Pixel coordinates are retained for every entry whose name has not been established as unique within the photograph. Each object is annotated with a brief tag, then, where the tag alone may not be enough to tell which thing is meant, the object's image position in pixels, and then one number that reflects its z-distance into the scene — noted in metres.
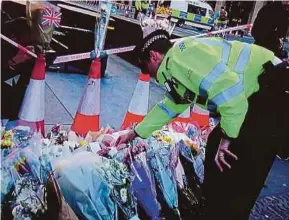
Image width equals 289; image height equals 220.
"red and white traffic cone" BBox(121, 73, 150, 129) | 3.31
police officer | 1.80
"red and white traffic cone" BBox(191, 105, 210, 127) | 3.65
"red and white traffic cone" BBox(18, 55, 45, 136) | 2.73
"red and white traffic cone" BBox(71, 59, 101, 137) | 3.05
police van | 23.91
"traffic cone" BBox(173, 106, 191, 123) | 3.42
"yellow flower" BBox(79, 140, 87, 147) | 2.41
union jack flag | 2.98
